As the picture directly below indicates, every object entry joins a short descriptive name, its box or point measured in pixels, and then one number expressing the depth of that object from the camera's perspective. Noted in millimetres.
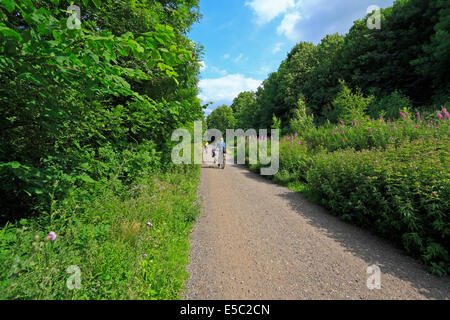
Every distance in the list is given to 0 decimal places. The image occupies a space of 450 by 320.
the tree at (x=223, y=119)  60647
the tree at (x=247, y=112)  43147
